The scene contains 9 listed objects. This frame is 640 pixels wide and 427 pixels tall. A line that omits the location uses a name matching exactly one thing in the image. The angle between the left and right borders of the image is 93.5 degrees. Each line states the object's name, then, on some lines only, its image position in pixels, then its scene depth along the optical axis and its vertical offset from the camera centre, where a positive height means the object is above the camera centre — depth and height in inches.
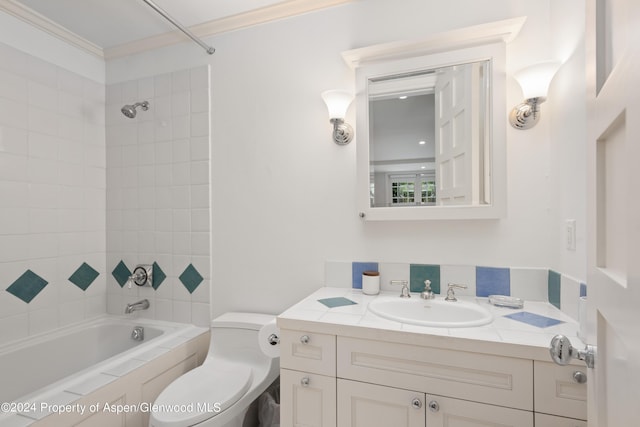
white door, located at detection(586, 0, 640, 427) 13.7 +0.3
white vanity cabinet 33.9 -21.7
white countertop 35.0 -15.3
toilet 45.6 -30.0
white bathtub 43.3 -28.4
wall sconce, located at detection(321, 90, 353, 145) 57.8 +20.1
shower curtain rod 56.4 +39.5
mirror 51.7 +15.1
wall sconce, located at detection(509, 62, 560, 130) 46.9 +19.6
